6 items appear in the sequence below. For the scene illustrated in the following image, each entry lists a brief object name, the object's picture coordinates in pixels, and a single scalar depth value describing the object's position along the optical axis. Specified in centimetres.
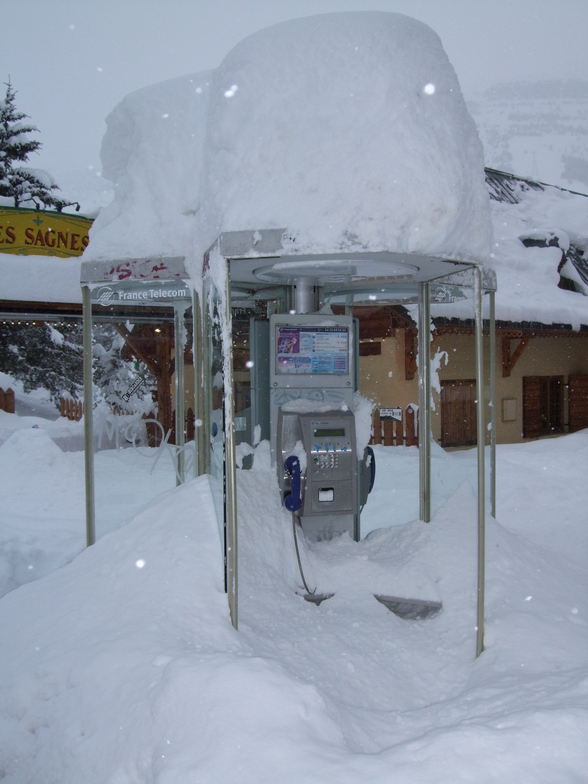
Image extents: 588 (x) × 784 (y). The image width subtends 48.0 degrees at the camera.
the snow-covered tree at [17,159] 1866
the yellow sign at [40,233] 920
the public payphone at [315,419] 482
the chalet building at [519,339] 1080
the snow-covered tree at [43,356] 2108
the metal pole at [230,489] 346
